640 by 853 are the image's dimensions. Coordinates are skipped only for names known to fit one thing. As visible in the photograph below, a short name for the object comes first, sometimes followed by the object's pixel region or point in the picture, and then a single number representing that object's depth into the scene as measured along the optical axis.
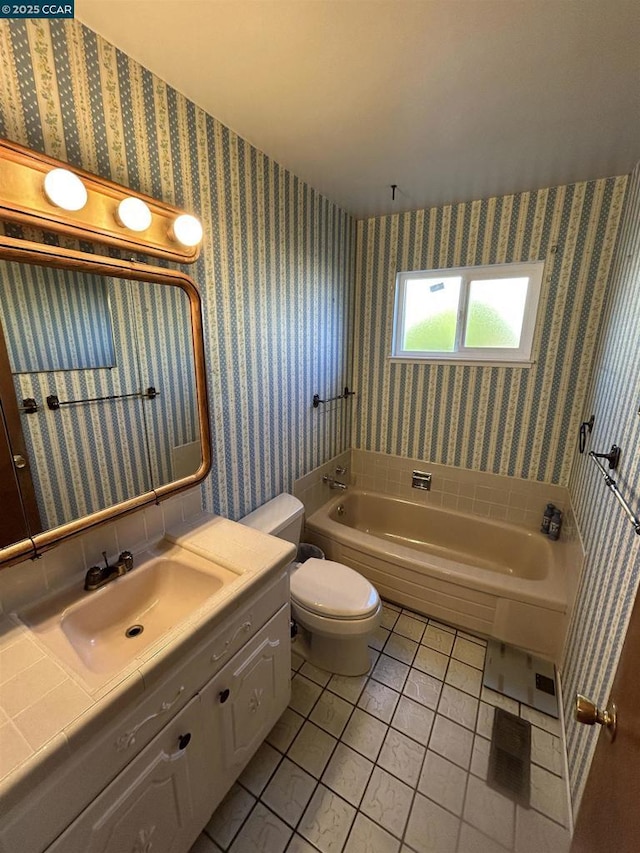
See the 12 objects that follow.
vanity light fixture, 0.85
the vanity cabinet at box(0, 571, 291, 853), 0.66
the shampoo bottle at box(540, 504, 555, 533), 2.17
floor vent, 1.30
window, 2.16
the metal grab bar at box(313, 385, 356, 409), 2.27
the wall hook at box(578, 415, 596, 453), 1.79
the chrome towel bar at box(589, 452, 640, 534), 0.97
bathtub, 1.80
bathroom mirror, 0.94
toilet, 1.57
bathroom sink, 0.95
